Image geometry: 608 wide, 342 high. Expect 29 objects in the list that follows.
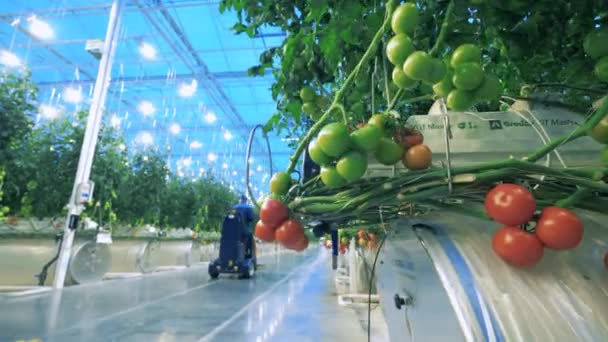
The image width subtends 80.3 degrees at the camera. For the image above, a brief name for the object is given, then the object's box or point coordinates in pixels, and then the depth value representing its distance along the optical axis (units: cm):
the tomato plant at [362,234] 262
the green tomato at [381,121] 58
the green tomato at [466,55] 55
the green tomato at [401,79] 59
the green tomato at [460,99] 58
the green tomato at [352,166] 52
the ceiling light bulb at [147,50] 724
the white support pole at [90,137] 539
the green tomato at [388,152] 57
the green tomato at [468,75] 55
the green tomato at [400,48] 54
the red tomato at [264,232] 69
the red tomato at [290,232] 65
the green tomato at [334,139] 52
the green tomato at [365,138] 54
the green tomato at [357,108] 92
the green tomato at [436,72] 52
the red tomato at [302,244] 68
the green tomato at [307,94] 91
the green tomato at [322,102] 91
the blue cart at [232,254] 796
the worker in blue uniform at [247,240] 688
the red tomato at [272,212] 65
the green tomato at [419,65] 50
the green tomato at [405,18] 56
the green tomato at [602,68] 60
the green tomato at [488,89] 57
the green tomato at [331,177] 56
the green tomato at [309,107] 91
